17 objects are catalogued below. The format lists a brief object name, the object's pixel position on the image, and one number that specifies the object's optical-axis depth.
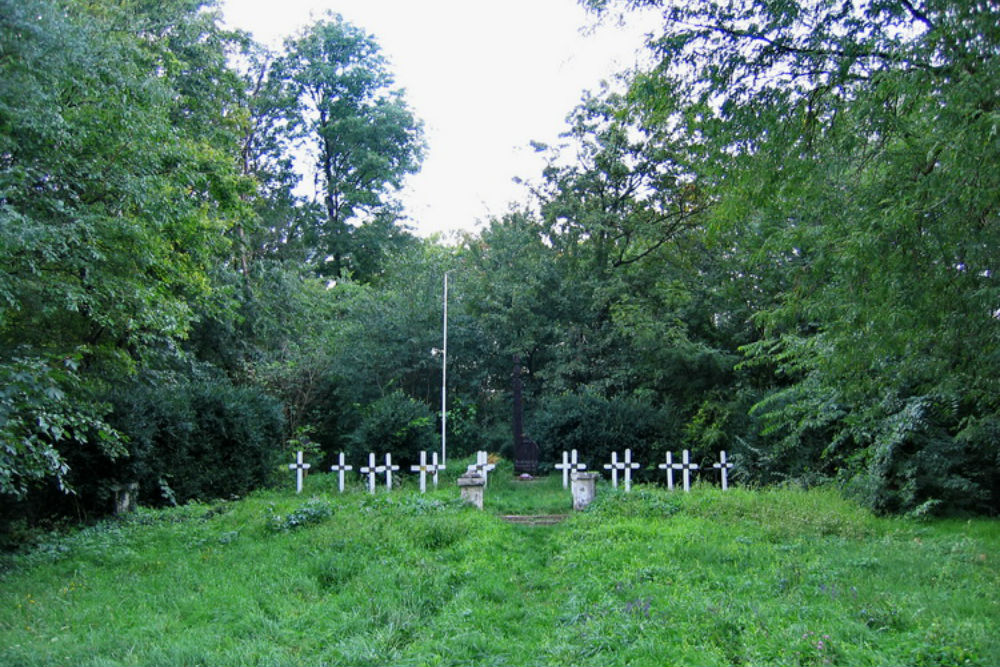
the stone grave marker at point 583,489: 12.91
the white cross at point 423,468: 15.77
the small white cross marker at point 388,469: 16.21
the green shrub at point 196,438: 13.23
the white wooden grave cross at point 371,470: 15.65
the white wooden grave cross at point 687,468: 15.92
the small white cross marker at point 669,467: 16.53
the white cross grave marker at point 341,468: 16.28
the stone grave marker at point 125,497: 12.54
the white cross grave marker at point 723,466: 16.98
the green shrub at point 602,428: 18.73
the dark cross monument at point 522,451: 18.34
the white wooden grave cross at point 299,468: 16.19
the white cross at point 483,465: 16.10
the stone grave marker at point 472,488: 12.52
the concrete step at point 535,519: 12.11
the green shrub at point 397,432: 18.97
